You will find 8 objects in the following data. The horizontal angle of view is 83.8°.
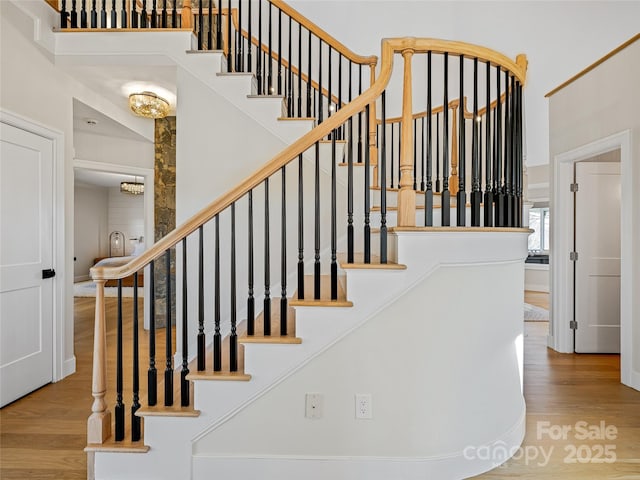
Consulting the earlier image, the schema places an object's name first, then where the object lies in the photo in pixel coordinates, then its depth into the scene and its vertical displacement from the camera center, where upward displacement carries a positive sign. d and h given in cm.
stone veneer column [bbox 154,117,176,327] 455 +57
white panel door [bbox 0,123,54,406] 254 -19
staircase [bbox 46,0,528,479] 174 -64
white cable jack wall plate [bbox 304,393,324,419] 177 -84
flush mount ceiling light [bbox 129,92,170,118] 347 +131
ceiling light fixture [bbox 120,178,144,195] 781 +108
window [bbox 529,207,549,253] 770 +10
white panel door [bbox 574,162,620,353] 365 -18
